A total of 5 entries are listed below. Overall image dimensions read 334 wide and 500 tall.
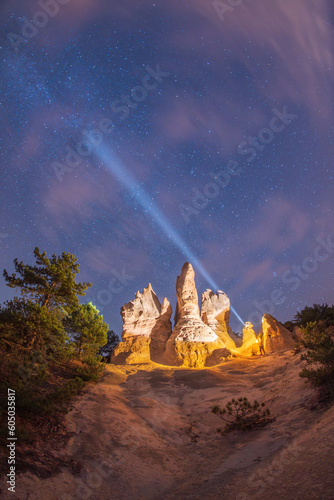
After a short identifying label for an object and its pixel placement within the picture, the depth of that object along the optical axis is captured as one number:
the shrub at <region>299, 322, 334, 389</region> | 8.88
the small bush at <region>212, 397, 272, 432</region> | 9.13
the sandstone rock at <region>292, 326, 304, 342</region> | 25.86
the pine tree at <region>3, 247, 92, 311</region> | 13.84
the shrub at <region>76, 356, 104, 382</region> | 13.21
